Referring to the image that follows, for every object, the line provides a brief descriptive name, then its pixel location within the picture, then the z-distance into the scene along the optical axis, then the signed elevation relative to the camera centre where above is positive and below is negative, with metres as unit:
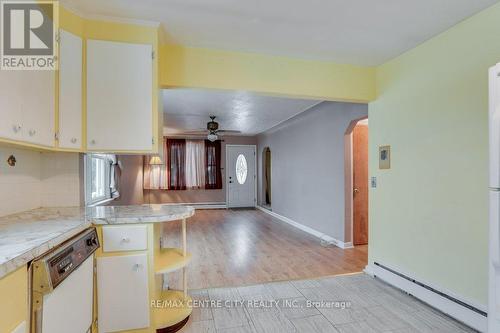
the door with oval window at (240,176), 8.50 -0.28
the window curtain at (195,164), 8.17 +0.11
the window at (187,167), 7.94 +0.01
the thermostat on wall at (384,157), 2.82 +0.10
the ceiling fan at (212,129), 5.15 +0.74
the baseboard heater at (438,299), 1.97 -1.13
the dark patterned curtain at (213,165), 8.33 +0.08
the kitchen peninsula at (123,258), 1.69 -0.60
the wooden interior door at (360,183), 4.37 -0.28
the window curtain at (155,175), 7.89 -0.23
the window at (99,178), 2.40 -0.12
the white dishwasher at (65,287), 1.12 -0.59
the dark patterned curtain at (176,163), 8.04 +0.14
